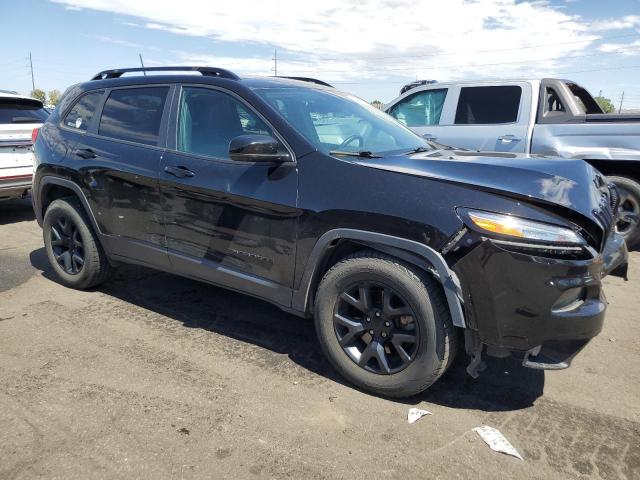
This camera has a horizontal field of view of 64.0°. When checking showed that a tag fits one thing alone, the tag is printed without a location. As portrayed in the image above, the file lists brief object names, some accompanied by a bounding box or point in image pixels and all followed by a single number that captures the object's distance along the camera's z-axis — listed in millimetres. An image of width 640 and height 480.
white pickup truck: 5742
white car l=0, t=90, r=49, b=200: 6789
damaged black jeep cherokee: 2525
